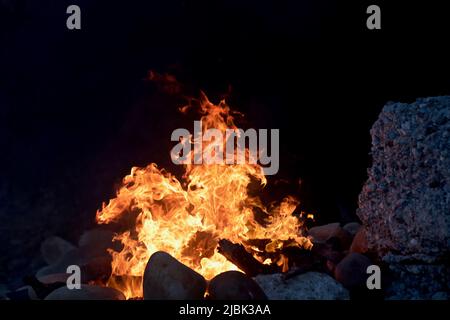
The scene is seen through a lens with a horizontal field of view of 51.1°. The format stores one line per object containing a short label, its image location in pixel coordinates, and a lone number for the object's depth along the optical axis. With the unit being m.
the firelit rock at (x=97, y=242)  8.48
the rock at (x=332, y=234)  6.77
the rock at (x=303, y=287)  5.10
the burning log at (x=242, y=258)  5.54
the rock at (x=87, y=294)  5.17
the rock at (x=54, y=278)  6.20
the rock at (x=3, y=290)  7.82
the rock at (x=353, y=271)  5.19
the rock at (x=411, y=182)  4.95
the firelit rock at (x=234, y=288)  4.83
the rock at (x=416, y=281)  4.98
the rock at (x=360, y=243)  6.03
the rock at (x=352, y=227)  7.44
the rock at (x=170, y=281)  4.89
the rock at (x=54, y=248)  9.02
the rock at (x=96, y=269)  5.89
